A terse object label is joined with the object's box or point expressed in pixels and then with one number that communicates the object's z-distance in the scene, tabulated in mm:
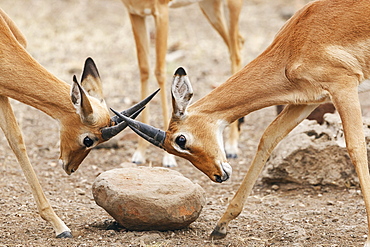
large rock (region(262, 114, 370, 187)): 13820
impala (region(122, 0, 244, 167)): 16359
